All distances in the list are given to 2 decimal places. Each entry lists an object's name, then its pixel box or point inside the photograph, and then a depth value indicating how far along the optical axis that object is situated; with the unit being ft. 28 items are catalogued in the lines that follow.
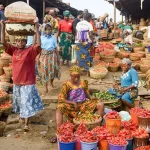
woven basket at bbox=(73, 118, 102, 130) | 17.70
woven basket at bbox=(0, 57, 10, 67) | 34.50
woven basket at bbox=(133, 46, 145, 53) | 43.78
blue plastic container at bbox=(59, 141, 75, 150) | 15.79
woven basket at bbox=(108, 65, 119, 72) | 37.01
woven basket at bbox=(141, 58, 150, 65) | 37.05
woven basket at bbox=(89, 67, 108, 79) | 32.73
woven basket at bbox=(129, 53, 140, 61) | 40.73
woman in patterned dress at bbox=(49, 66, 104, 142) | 19.21
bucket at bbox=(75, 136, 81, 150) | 15.88
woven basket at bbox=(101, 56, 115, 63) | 39.86
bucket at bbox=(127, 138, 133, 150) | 15.94
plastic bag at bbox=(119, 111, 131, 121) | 19.77
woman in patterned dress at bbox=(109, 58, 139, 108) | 21.97
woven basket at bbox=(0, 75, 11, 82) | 32.37
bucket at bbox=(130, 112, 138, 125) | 18.13
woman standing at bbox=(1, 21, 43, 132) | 20.20
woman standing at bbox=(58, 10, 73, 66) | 36.58
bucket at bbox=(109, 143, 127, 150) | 14.97
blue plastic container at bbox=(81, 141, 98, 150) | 15.40
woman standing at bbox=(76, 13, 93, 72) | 32.48
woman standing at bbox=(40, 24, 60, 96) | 27.58
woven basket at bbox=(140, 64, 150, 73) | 35.97
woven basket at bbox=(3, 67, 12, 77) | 32.70
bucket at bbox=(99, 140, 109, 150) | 15.71
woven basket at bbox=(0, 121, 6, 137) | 20.71
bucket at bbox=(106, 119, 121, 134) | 16.88
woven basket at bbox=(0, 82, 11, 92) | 29.09
